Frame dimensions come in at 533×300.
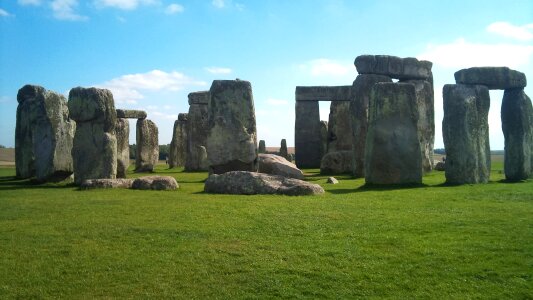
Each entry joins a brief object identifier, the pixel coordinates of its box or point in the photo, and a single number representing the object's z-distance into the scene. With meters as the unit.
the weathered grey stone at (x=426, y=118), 17.13
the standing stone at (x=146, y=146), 21.64
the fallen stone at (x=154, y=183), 11.05
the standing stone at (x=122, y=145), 16.12
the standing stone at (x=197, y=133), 21.61
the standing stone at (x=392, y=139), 11.95
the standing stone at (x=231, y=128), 14.01
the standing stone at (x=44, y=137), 13.36
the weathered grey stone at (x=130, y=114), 21.83
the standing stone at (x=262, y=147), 32.47
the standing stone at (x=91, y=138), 12.58
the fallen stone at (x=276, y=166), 13.91
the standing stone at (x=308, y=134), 24.81
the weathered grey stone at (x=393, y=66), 16.41
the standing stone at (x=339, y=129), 23.52
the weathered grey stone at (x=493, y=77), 12.75
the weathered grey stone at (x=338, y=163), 17.98
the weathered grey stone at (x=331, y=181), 13.11
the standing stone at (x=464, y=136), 11.93
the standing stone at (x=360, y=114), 15.73
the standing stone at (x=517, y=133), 13.17
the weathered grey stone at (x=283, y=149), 29.57
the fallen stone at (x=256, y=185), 9.79
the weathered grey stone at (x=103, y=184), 11.14
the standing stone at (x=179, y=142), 25.48
